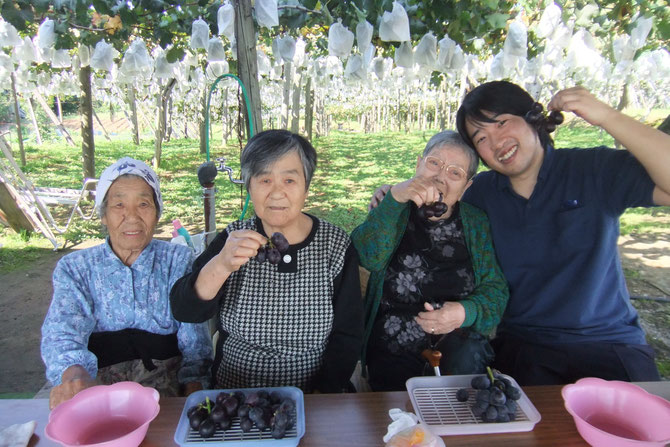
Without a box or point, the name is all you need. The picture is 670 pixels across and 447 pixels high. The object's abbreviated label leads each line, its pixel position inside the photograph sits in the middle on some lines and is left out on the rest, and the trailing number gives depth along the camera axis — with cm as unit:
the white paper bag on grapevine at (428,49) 288
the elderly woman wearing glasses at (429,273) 208
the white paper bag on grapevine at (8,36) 344
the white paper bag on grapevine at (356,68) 336
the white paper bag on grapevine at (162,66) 324
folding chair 634
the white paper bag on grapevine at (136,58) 312
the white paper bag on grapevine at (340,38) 260
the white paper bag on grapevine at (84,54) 380
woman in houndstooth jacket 180
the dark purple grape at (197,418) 123
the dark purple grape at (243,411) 125
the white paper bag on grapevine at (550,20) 313
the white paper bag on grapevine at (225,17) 238
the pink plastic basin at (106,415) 120
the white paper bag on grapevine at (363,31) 260
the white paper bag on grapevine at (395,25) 236
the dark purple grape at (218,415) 124
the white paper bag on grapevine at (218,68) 374
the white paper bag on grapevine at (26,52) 363
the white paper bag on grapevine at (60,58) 360
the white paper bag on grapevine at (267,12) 228
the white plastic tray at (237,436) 120
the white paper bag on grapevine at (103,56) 307
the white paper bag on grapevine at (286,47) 308
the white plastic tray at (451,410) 129
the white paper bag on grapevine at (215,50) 293
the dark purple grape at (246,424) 124
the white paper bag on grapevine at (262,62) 368
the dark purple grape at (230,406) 126
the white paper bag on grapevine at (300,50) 550
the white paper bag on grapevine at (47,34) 274
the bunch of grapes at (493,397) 131
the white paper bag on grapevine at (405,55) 289
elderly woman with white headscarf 197
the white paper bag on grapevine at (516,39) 281
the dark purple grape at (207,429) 121
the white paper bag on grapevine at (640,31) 290
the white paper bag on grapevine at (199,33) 255
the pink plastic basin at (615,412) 120
